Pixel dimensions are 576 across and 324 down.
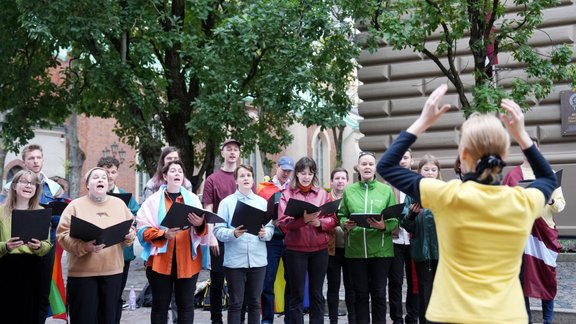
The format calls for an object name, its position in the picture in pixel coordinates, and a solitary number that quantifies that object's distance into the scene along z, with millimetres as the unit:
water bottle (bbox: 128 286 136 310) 9938
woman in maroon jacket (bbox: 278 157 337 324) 7500
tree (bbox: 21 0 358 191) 12438
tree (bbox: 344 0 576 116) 9758
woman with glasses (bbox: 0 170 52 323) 6613
